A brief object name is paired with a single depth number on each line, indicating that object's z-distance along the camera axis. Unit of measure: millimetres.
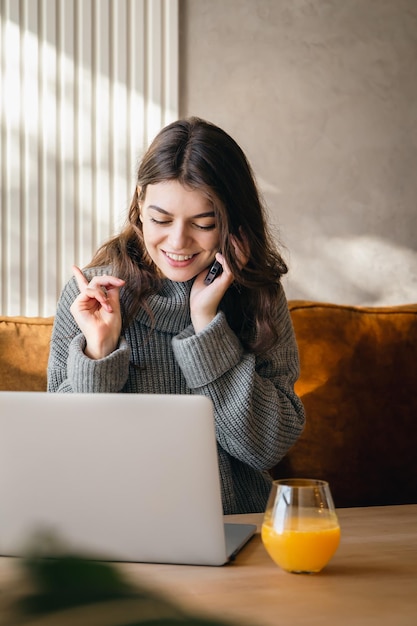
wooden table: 735
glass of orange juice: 828
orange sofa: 2020
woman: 1501
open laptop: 859
